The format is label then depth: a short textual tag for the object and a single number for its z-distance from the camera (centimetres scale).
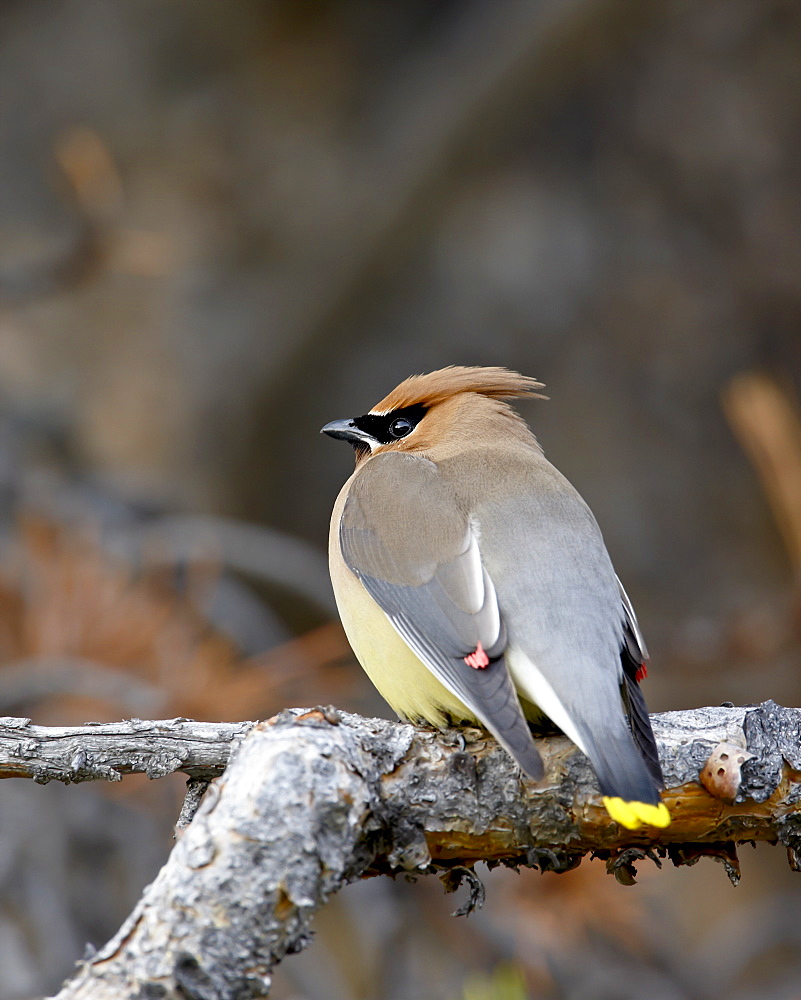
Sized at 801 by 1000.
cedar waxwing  445
